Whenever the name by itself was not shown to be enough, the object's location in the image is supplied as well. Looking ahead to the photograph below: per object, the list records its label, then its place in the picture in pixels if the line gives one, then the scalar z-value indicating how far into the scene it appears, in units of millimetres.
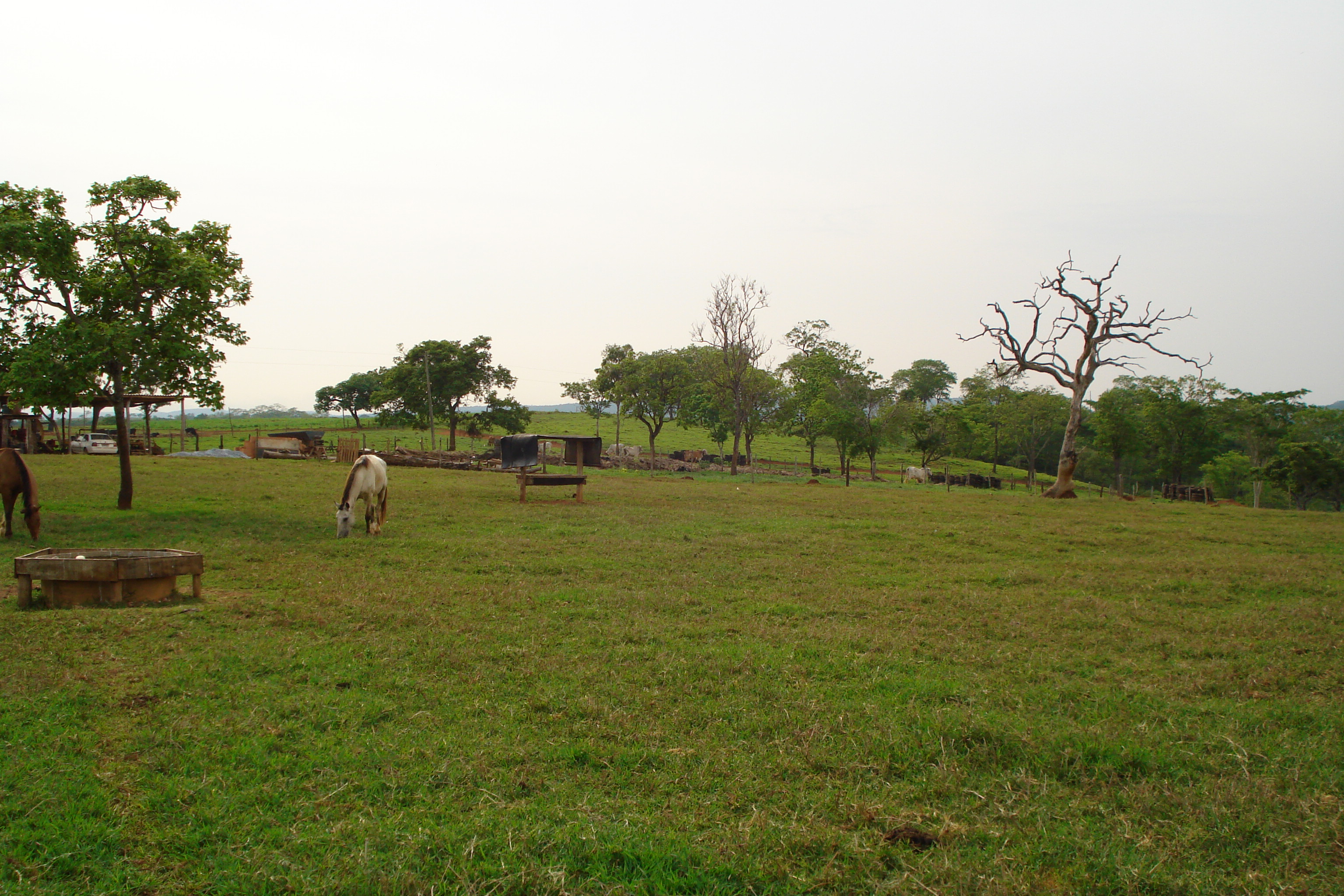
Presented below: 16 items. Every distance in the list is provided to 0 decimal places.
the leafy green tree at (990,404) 53250
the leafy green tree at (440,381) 45781
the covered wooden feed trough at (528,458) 17750
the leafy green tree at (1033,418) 51750
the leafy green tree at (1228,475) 45188
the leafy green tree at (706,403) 42019
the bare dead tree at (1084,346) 28625
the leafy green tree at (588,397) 53875
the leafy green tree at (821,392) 42156
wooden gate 34031
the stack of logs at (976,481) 38594
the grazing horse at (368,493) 12180
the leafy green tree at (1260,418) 47344
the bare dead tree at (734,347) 37031
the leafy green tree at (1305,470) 32031
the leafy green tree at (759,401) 40656
